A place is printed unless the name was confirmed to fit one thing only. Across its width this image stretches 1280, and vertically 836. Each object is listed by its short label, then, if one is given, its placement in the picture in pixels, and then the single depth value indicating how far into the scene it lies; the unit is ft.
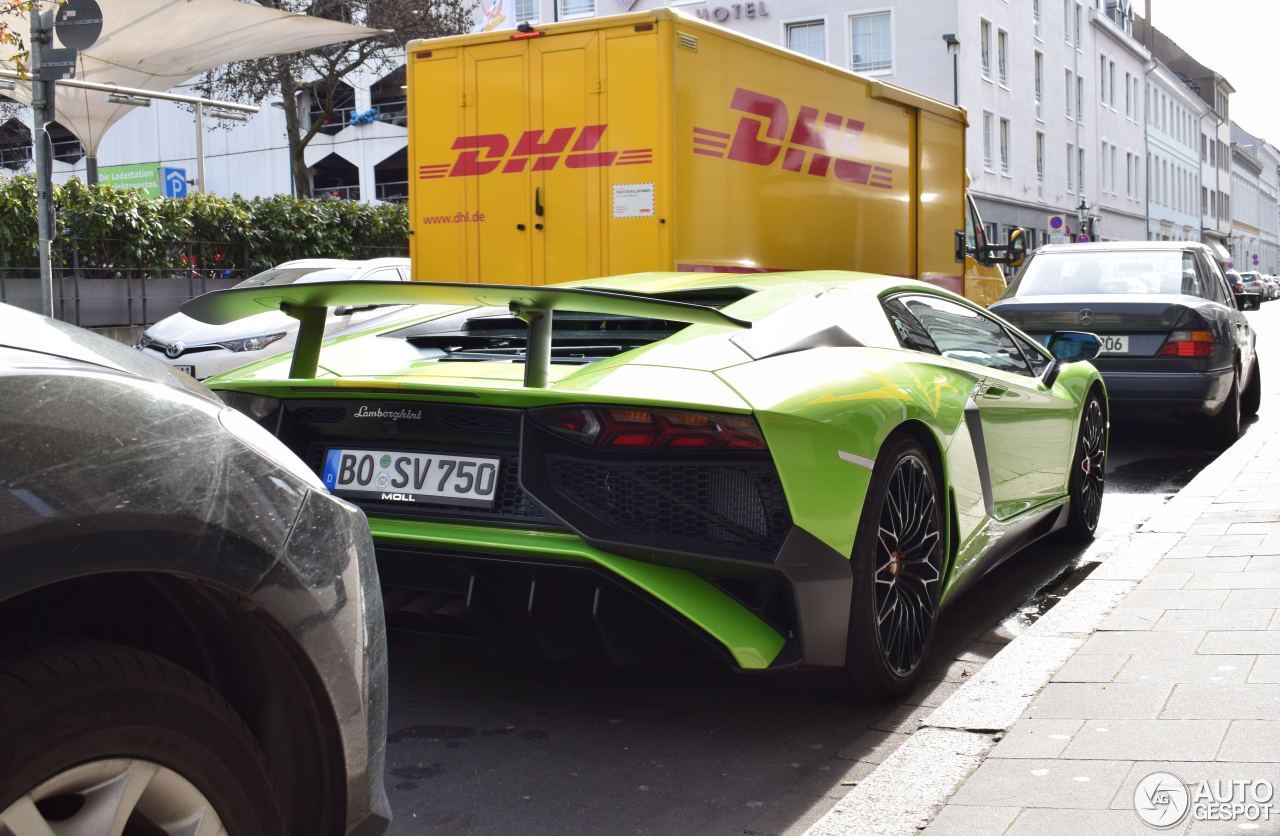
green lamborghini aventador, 11.45
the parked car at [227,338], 39.14
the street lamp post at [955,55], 126.11
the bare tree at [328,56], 92.48
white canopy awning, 59.82
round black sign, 33.19
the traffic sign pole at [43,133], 33.55
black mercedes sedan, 30.73
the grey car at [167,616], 5.68
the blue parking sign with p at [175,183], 92.17
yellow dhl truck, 27.81
